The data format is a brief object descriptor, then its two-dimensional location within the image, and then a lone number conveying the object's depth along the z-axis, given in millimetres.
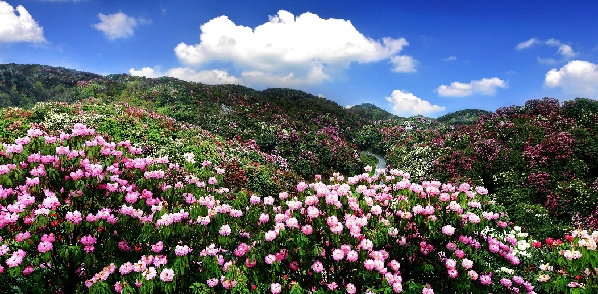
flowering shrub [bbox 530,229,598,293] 4496
